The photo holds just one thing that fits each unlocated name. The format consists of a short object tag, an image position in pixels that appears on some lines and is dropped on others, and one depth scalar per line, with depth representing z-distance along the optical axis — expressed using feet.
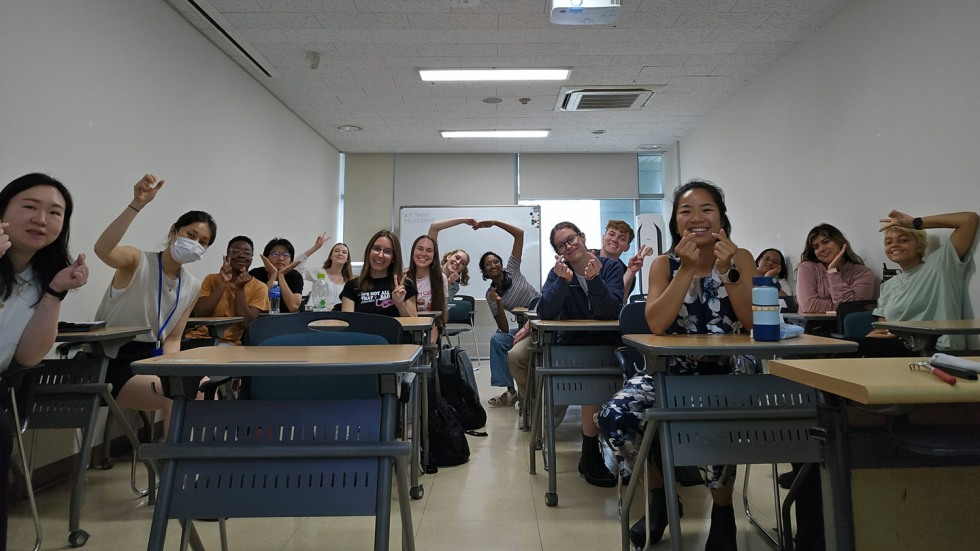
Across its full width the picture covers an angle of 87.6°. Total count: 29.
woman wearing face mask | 7.70
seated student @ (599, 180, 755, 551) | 5.28
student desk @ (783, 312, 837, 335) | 10.89
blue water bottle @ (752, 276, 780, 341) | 4.60
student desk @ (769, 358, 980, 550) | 3.10
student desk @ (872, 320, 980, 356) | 6.73
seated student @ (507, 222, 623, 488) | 7.89
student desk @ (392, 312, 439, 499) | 7.41
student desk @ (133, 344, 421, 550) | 3.65
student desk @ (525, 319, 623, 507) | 7.13
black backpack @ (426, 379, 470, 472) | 8.81
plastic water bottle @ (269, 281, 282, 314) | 12.72
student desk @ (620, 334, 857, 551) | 4.27
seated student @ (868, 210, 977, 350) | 9.37
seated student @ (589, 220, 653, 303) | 12.55
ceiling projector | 10.30
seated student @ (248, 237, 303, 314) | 13.46
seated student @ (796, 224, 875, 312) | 11.85
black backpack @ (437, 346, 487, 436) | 10.08
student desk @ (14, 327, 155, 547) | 6.27
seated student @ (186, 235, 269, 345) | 11.18
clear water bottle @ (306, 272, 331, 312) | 12.05
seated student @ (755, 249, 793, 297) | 15.15
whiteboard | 23.68
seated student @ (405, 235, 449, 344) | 11.69
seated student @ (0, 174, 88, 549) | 5.25
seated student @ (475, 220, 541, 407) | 13.96
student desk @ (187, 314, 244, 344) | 9.35
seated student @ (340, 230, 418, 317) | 9.73
